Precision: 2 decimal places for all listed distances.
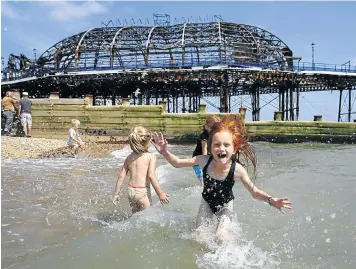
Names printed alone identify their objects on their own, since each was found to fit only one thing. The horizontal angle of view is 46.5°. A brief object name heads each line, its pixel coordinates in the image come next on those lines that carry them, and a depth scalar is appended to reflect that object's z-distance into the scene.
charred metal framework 30.72
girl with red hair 3.97
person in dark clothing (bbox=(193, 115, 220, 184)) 4.80
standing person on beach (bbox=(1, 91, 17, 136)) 16.64
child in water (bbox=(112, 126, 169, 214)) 4.88
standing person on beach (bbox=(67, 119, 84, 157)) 11.98
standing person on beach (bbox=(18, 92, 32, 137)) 16.41
